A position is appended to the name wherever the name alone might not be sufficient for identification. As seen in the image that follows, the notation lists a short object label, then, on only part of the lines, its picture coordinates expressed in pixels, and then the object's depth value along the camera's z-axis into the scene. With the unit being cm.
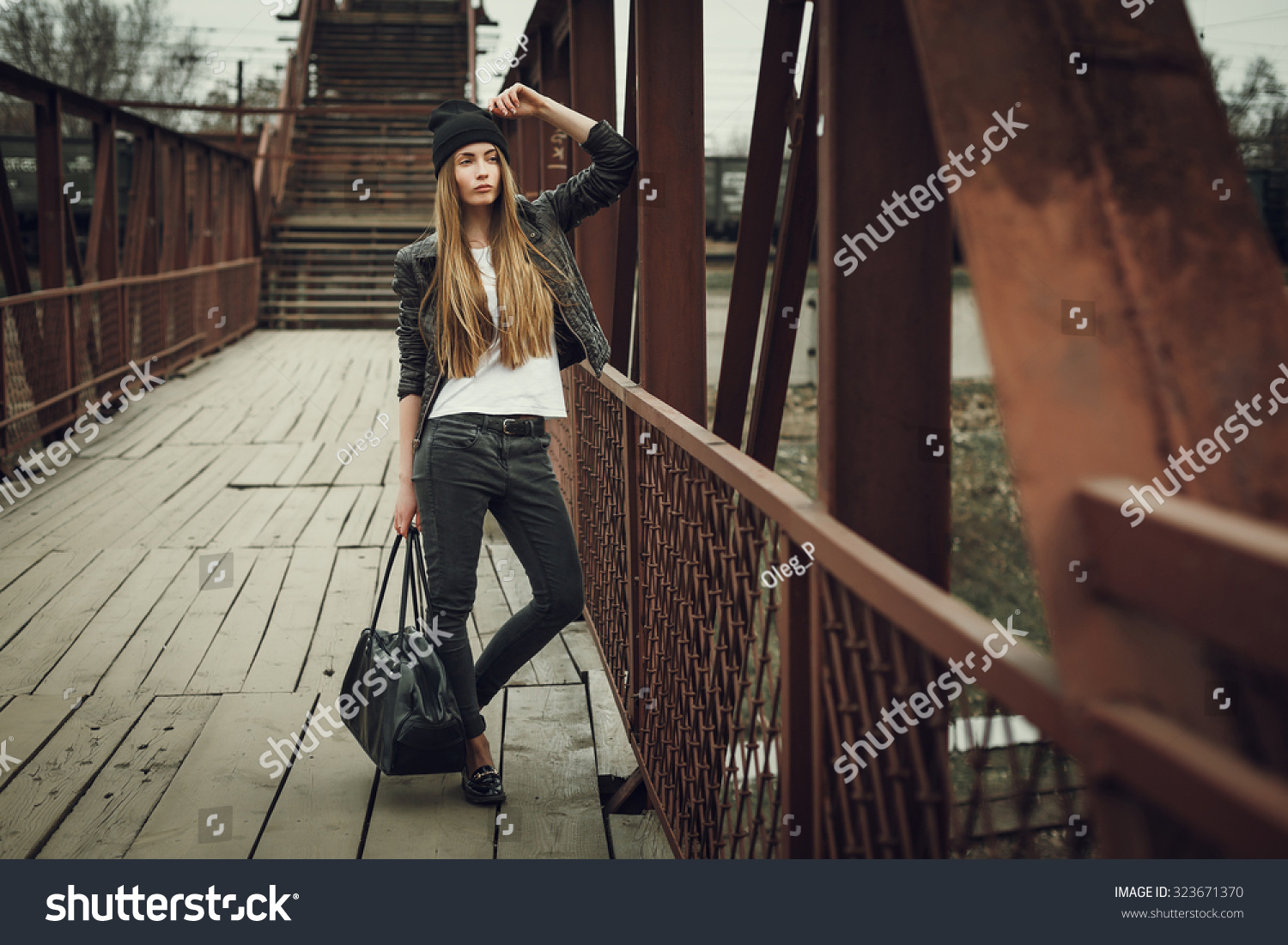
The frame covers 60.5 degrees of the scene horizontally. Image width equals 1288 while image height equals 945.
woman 255
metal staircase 1697
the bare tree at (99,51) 2208
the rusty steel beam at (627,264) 345
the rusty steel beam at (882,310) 145
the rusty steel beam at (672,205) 294
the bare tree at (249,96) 2605
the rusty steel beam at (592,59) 415
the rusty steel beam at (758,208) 235
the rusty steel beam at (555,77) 536
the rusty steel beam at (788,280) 212
